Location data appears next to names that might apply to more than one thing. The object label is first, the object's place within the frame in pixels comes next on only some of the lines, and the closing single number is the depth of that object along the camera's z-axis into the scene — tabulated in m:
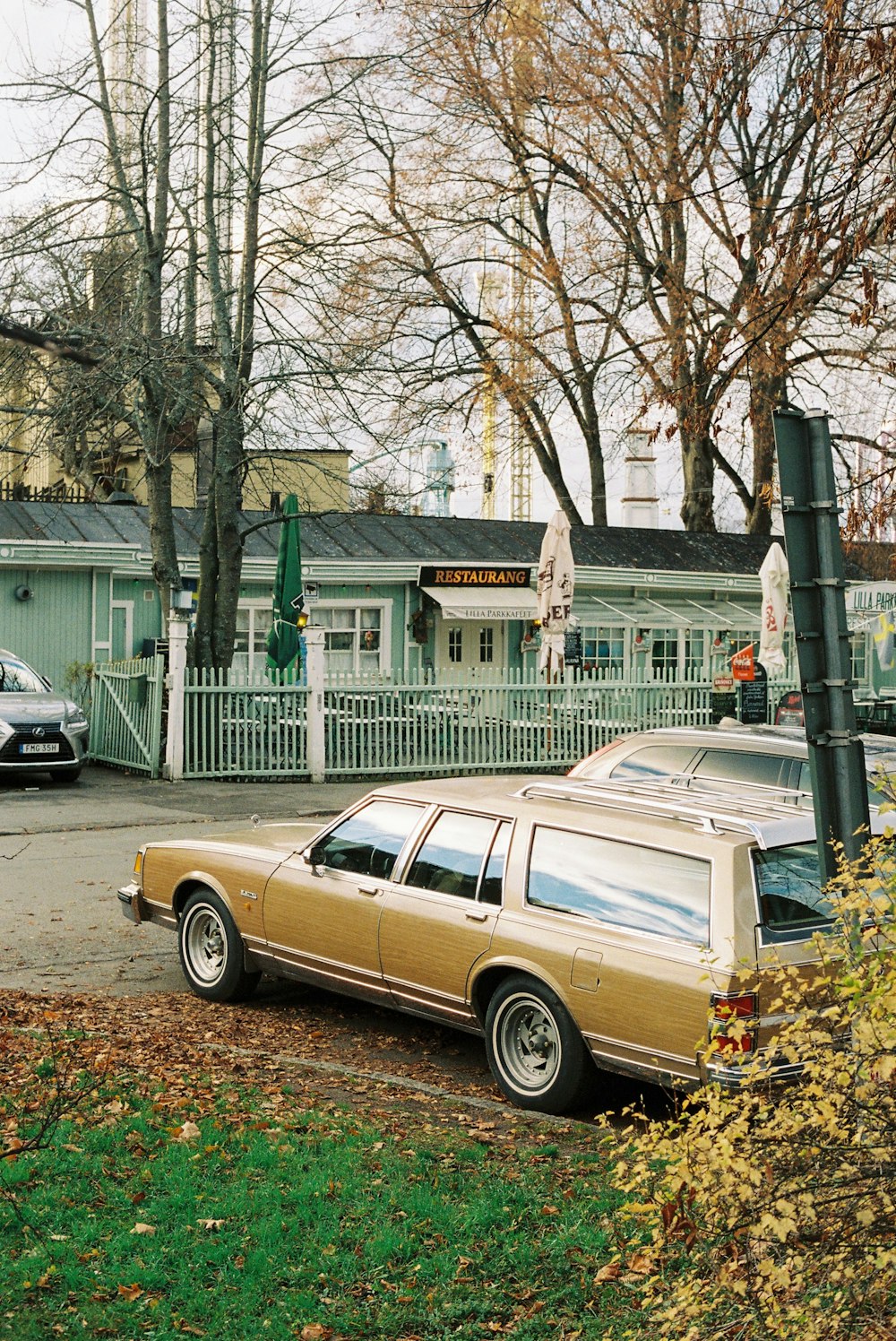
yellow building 20.91
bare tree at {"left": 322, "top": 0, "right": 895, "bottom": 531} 28.62
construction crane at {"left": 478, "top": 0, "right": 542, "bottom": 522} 31.14
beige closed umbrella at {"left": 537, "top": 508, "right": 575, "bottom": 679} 19.50
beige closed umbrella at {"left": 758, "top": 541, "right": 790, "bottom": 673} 21.08
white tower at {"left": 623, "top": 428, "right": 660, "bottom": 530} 37.72
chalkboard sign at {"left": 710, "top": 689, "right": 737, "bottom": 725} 22.56
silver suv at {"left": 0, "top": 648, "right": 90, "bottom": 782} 18.44
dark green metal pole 4.32
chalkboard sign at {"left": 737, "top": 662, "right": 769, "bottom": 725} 20.94
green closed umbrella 21.27
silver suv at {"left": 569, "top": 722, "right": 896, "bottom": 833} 9.97
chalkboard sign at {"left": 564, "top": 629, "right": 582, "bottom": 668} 24.14
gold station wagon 6.16
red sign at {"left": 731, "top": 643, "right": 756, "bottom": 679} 21.16
